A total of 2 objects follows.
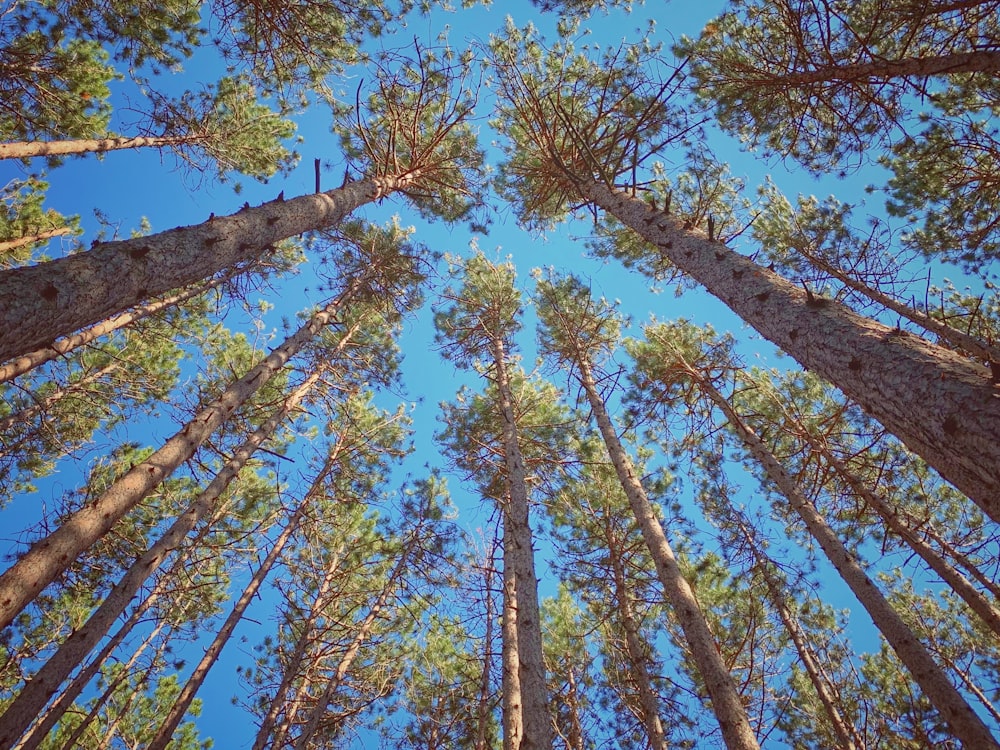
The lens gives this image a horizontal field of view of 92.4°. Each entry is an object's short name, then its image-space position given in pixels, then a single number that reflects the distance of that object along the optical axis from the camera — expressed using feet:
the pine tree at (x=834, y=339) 6.61
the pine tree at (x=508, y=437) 16.24
